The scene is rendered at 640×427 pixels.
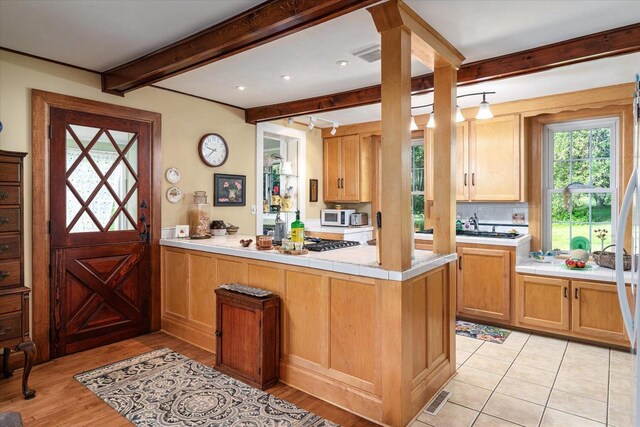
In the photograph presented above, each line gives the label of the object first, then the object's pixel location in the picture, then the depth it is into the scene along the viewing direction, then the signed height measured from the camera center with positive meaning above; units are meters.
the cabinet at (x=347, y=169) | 5.63 +0.67
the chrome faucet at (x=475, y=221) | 4.79 -0.12
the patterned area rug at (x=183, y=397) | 2.33 -1.26
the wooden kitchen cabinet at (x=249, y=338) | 2.71 -0.93
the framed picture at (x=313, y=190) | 5.76 +0.35
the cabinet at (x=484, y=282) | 4.02 -0.78
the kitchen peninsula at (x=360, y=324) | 2.27 -0.74
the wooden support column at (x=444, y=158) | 2.81 +0.40
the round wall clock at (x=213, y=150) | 4.25 +0.74
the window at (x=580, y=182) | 4.12 +0.33
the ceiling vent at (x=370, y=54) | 2.84 +1.23
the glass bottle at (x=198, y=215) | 4.11 -0.02
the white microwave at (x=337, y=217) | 5.63 -0.07
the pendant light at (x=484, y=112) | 3.48 +0.92
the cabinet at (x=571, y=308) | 3.42 -0.94
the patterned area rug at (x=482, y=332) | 3.77 -1.26
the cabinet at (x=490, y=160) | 4.33 +0.62
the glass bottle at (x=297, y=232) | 2.94 -0.15
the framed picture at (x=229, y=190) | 4.40 +0.28
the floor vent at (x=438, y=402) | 2.44 -1.29
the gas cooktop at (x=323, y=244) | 3.06 -0.28
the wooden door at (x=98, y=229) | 3.24 -0.14
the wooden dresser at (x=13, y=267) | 2.57 -0.38
